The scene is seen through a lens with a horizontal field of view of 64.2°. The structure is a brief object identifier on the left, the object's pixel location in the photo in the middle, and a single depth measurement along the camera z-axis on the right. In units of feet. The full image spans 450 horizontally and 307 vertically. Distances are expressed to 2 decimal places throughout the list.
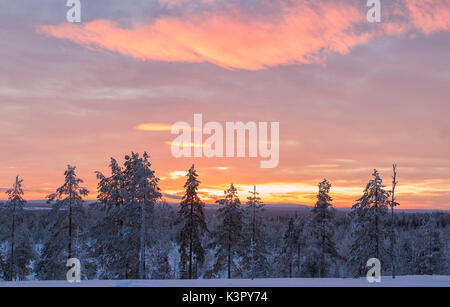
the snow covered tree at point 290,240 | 201.59
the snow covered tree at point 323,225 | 134.41
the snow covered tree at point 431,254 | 167.53
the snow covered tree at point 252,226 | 141.38
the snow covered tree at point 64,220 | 104.47
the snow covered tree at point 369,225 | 116.88
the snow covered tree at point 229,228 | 133.28
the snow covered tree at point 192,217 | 120.67
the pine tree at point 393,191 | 86.63
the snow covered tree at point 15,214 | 123.54
